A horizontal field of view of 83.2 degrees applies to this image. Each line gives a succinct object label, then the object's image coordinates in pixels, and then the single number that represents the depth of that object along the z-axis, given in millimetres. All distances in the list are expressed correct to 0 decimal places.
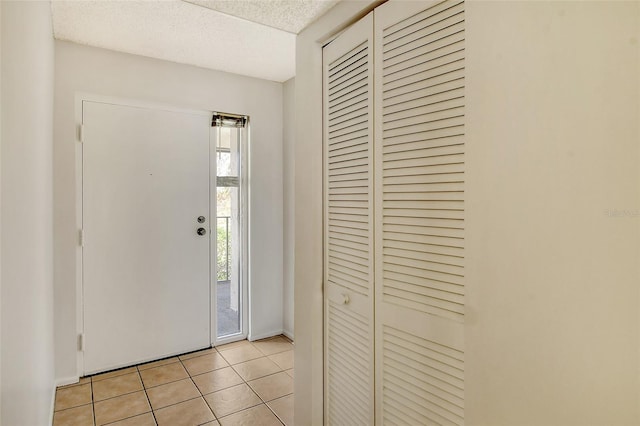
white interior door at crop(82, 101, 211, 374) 2496
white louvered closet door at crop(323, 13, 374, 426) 1419
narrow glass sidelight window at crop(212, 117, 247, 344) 3047
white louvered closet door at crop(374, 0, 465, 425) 1074
